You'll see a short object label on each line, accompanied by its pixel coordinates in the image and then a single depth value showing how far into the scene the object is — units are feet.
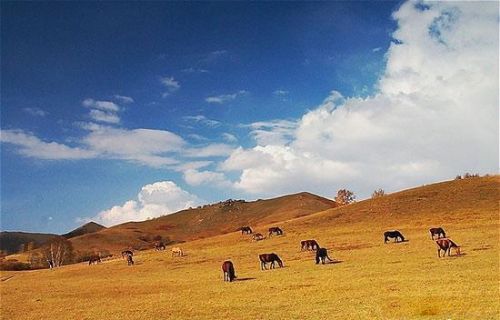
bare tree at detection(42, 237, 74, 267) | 338.56
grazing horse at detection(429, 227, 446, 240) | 169.37
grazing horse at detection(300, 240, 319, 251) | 175.11
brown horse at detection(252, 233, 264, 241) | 229.70
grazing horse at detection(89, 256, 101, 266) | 255.91
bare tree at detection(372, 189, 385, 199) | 450.71
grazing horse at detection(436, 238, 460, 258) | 125.39
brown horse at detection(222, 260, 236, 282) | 120.88
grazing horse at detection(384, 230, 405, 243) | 170.73
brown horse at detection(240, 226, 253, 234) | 267.80
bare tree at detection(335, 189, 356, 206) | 506.48
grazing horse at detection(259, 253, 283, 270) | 140.15
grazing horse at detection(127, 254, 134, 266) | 206.08
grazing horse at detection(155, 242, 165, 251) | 273.64
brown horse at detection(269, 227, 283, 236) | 241.94
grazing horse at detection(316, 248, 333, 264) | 135.85
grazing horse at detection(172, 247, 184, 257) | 214.67
